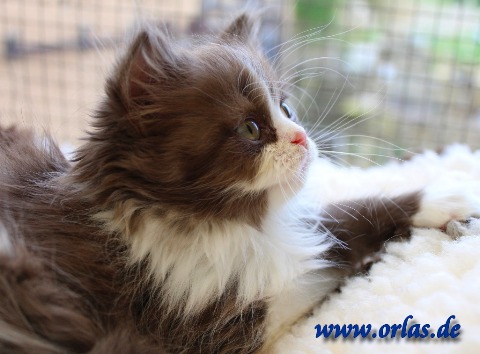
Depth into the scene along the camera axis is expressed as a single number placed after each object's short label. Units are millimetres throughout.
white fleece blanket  321
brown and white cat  347
